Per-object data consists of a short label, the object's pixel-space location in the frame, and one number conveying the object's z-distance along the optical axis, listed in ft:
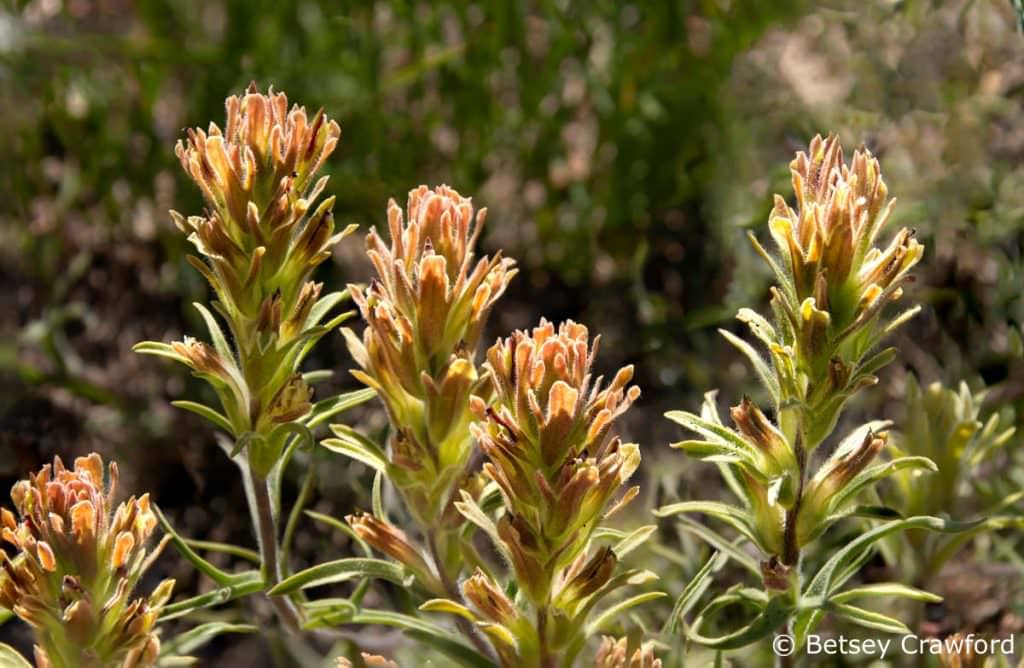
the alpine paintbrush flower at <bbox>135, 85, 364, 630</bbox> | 2.11
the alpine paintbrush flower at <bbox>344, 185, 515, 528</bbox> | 2.09
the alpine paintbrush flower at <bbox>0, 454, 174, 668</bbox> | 2.05
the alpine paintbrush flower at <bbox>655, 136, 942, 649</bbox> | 2.05
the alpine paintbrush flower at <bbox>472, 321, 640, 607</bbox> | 2.01
